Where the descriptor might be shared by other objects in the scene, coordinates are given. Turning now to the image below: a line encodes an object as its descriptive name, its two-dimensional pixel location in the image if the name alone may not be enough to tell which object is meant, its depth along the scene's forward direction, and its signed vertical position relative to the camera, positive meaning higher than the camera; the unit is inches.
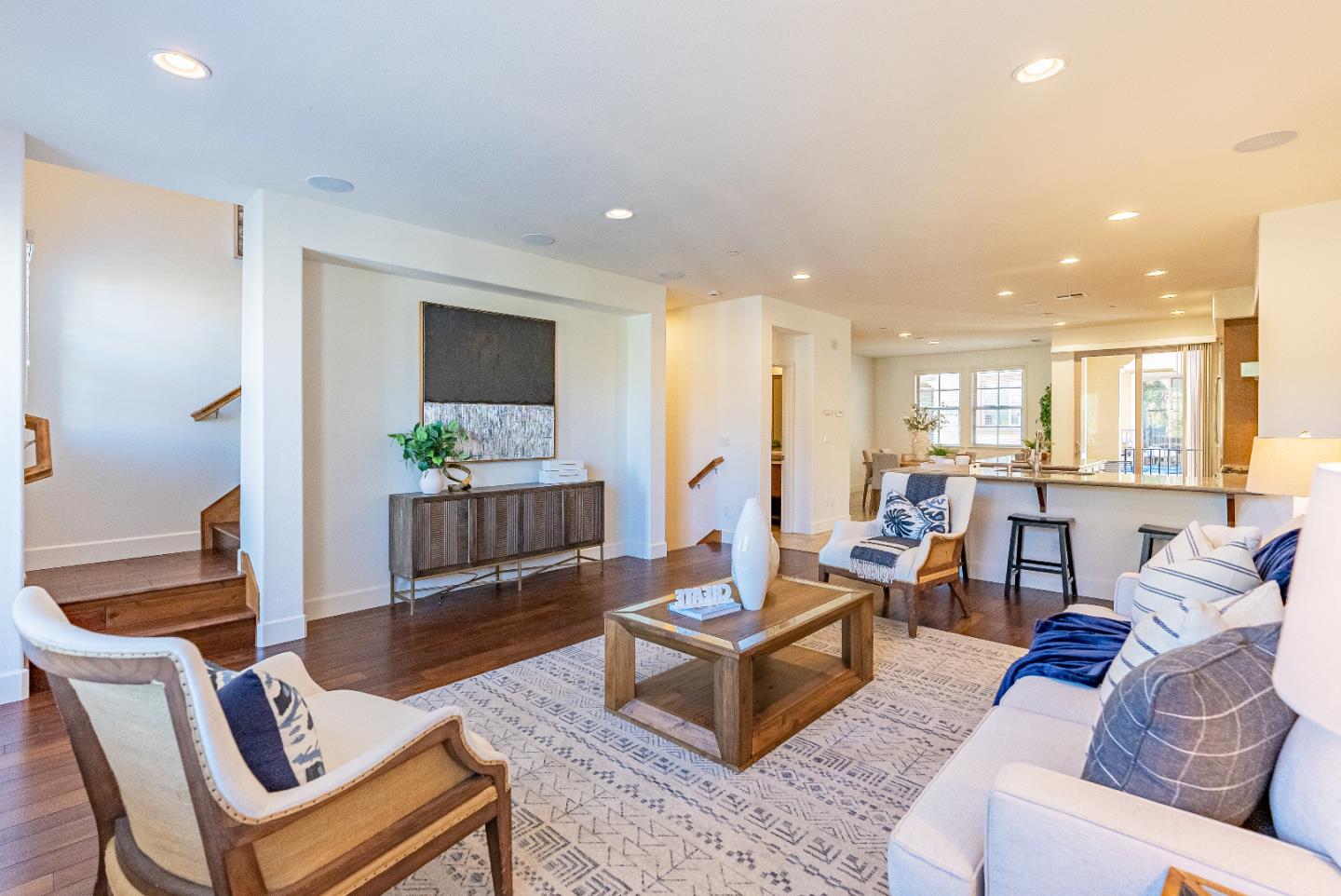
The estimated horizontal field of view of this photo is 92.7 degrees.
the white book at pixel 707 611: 107.7 -29.8
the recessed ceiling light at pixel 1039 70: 94.6 +55.4
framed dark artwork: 194.1 +18.9
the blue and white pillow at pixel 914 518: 168.9 -21.7
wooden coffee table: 92.9 -42.3
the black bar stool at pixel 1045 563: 184.1 -35.2
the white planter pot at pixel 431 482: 182.2 -12.7
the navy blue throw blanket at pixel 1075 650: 85.2 -30.4
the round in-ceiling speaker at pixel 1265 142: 118.4 +55.9
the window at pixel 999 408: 452.4 +21.3
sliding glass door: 322.0 +14.2
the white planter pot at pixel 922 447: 354.3 -5.5
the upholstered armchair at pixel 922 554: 152.4 -29.4
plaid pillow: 43.4 -20.5
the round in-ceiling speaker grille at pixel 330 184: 141.2 +56.9
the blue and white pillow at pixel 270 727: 44.8 -21.0
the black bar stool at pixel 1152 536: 171.0 -26.7
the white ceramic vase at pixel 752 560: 111.2 -21.3
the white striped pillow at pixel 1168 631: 60.3 -19.0
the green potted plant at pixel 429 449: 181.3 -3.4
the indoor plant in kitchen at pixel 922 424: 355.9 +8.7
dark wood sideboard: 176.1 -27.7
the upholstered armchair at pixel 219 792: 41.7 -27.7
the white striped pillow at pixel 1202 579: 80.1 -18.5
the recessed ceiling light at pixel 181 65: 93.7 +55.8
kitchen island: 171.3 -21.1
